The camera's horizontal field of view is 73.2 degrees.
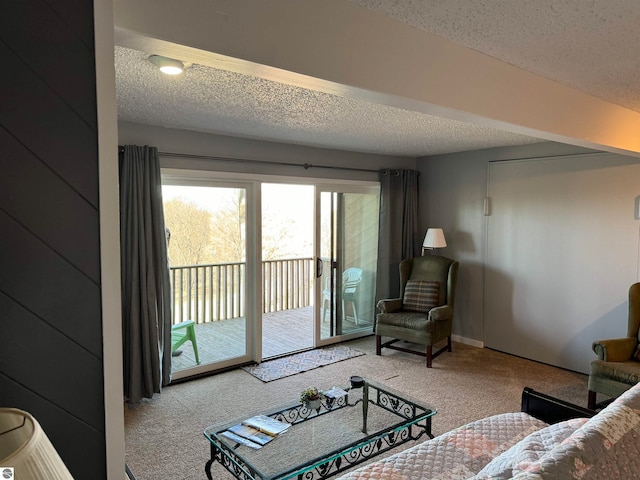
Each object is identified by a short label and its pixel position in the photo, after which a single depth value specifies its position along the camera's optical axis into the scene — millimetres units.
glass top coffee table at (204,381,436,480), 2139
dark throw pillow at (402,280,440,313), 4840
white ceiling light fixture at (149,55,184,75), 2041
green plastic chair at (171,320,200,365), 4016
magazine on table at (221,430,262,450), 2307
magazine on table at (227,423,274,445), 2357
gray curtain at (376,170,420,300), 5371
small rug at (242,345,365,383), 4203
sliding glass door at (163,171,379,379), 4094
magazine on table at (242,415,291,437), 2445
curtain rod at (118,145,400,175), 3801
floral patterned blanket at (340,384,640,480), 1229
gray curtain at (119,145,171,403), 3461
